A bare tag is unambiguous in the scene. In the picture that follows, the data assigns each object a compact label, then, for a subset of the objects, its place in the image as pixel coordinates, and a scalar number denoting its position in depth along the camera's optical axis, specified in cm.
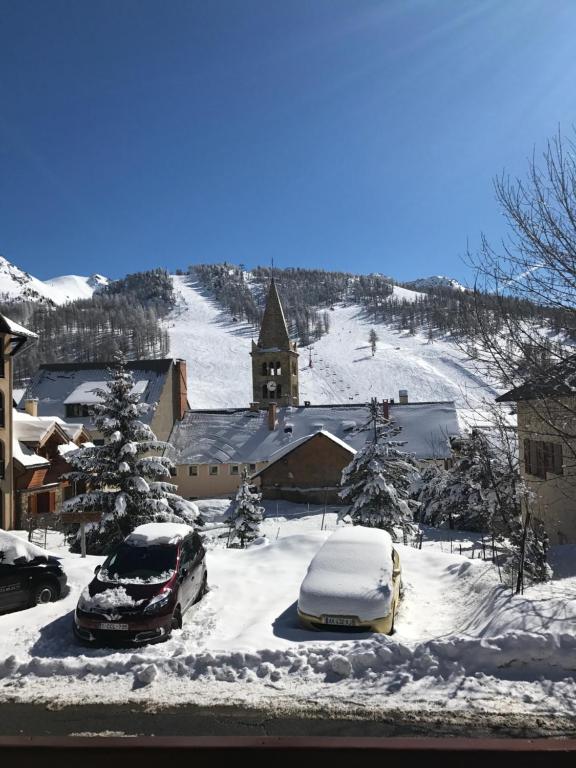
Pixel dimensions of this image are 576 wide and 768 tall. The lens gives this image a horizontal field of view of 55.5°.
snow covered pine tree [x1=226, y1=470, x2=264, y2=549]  2602
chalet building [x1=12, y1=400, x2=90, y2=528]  2562
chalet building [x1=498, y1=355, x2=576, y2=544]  1767
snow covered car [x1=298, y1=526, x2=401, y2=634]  919
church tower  5878
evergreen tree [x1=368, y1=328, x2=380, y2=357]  15399
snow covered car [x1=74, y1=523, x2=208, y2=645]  882
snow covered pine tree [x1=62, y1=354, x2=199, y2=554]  1931
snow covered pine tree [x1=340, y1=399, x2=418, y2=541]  2295
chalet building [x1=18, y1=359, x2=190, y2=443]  5084
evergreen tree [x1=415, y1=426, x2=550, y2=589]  1251
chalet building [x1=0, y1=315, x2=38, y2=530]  2477
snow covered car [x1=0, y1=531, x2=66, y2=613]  1059
